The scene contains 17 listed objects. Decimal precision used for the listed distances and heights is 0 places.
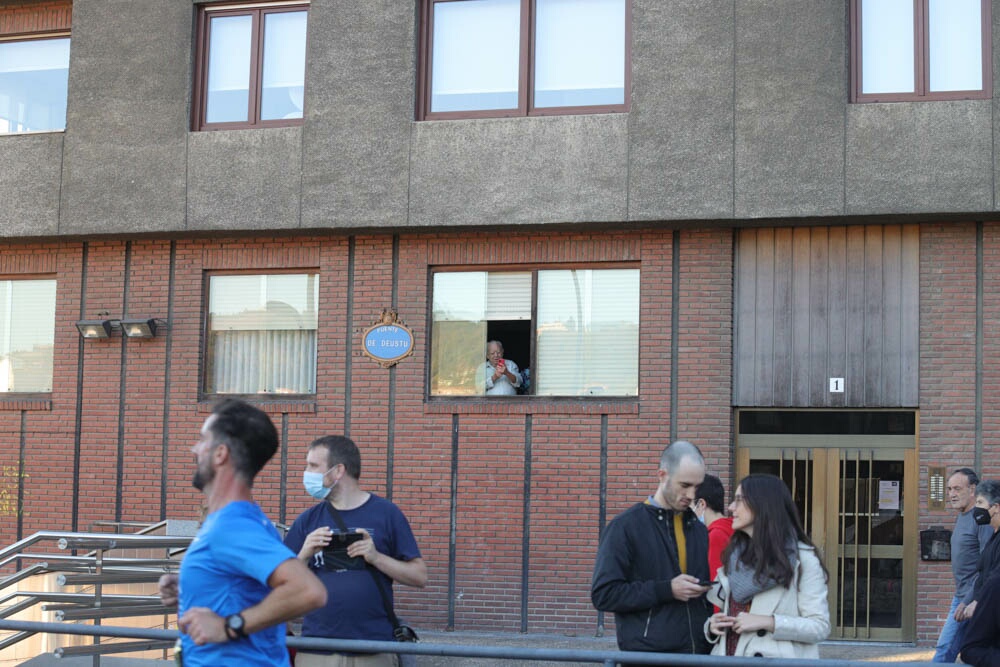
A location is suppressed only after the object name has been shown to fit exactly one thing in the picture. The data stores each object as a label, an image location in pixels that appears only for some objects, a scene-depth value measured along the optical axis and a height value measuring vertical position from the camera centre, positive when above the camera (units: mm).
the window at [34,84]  15375 +4038
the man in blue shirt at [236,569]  3703 -457
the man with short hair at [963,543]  8742 -797
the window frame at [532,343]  13469 +842
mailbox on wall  12359 -1125
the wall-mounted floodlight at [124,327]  14438 +995
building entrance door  12656 -733
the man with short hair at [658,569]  5520 -654
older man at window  13797 +505
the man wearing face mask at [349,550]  6160 -658
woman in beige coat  5426 -691
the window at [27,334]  15258 +940
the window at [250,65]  14422 +4064
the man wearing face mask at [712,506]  6848 -457
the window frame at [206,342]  14295 +841
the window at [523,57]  13586 +4000
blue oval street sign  13805 +833
